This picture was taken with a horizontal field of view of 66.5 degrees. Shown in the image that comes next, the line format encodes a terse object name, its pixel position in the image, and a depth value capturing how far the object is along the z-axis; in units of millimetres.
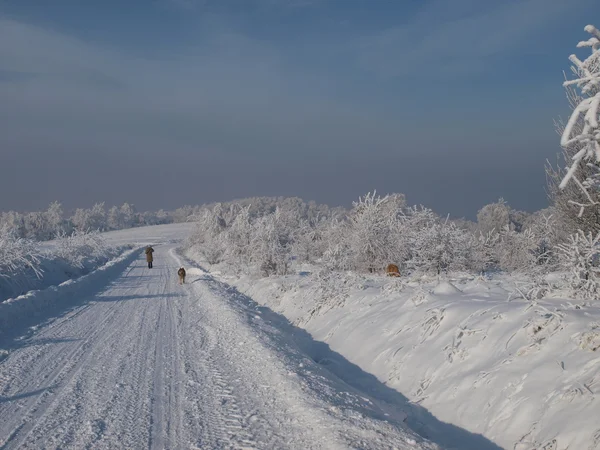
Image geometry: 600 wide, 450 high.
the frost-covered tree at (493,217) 55688
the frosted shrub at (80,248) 35056
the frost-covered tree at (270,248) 24906
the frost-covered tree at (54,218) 125362
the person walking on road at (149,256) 34750
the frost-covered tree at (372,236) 23516
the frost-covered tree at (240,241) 28984
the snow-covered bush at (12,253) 18969
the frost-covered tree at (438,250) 19703
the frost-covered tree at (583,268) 7520
